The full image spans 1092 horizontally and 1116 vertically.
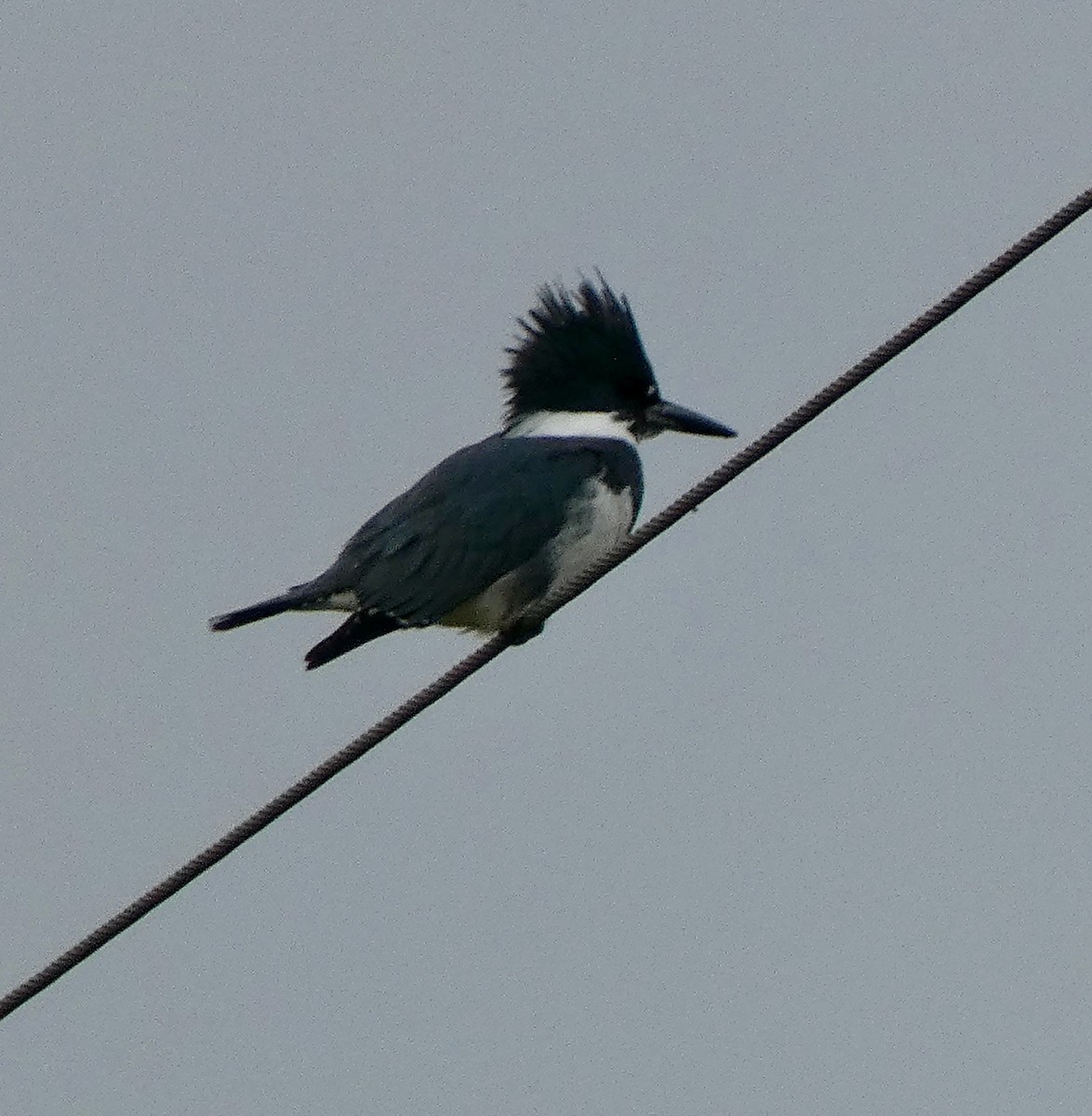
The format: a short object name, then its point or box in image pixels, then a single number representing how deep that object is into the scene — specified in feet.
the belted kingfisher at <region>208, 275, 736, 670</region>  42.34
